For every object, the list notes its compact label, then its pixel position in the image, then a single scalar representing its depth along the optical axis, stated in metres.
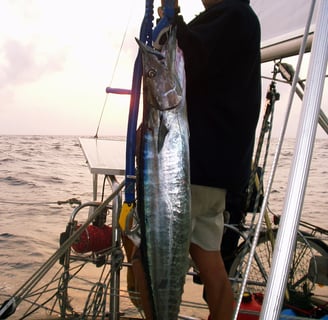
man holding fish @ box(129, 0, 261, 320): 1.56
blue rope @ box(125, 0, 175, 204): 1.32
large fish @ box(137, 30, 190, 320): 1.24
